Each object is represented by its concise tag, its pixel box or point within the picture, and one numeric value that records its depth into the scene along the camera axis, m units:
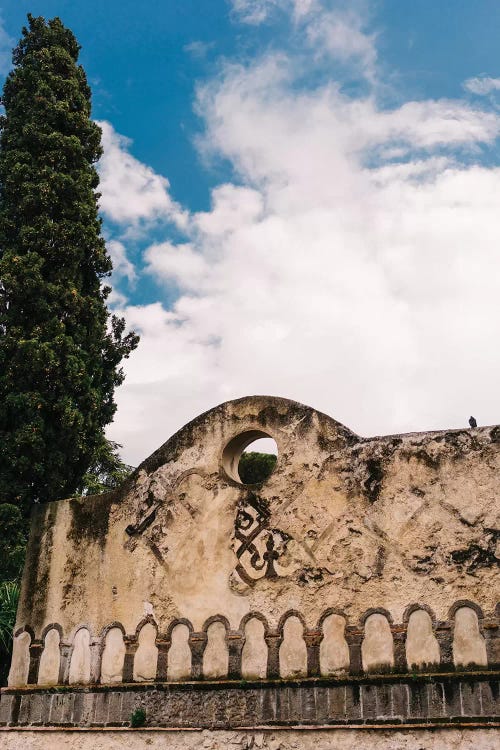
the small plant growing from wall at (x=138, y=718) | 6.26
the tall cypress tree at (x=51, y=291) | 9.55
